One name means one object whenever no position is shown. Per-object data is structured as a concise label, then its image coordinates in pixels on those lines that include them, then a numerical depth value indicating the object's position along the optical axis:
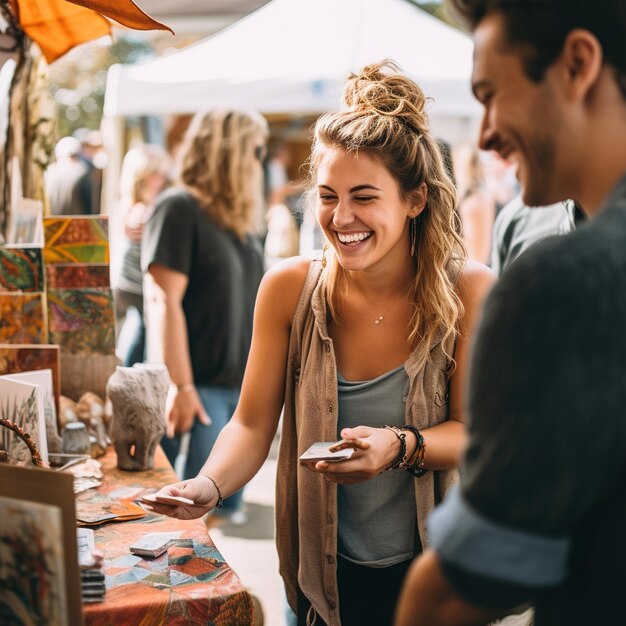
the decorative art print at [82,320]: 2.37
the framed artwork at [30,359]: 2.17
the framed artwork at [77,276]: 2.36
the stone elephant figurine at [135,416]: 2.17
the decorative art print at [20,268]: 2.30
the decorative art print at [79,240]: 2.37
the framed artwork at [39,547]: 0.97
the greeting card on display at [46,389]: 2.04
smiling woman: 1.71
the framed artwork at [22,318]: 2.31
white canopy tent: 5.23
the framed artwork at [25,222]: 2.62
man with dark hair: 0.68
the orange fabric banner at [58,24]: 2.55
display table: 1.33
